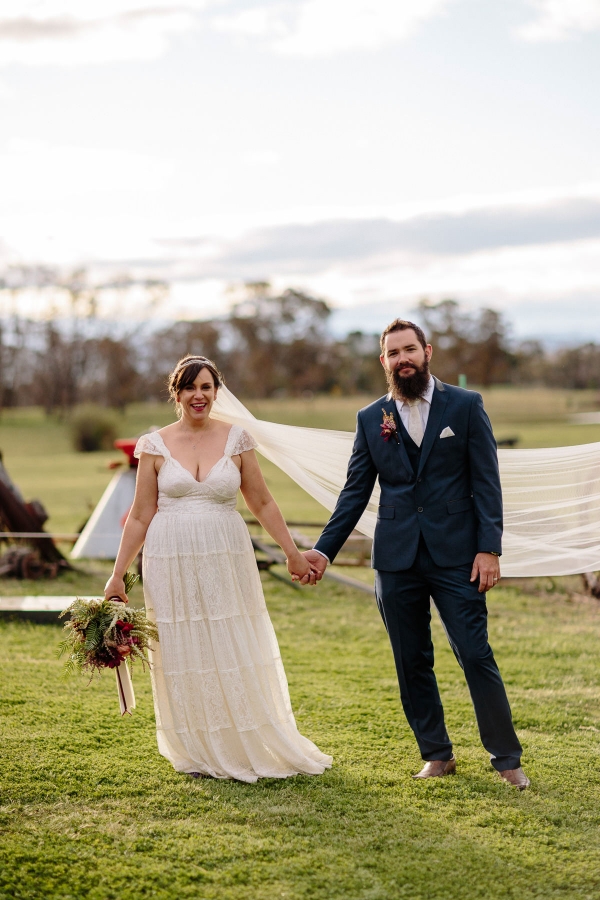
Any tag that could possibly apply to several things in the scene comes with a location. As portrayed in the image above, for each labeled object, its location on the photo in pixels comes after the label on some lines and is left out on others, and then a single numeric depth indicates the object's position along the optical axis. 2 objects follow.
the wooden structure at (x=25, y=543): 11.22
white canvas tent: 12.58
